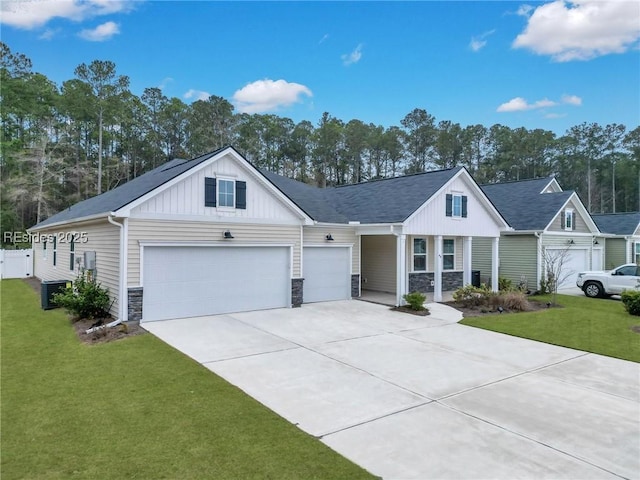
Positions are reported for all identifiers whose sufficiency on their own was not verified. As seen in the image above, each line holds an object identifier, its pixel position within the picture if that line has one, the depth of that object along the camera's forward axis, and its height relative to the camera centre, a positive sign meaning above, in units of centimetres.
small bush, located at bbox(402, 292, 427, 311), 1311 -198
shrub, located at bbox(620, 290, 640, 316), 1288 -196
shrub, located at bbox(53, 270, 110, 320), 1062 -163
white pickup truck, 1620 -170
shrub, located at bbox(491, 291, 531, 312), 1388 -214
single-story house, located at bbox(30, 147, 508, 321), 1080 +6
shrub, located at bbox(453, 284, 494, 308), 1422 -201
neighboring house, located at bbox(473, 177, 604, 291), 1889 +27
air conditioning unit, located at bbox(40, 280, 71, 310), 1295 -171
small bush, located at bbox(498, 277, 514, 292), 1792 -197
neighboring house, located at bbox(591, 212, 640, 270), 2438 -2
